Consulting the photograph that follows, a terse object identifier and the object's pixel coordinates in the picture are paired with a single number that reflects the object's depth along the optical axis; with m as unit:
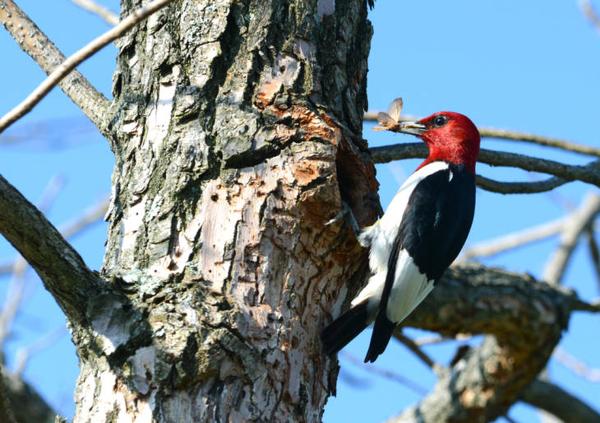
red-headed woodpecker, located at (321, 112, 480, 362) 6.49
